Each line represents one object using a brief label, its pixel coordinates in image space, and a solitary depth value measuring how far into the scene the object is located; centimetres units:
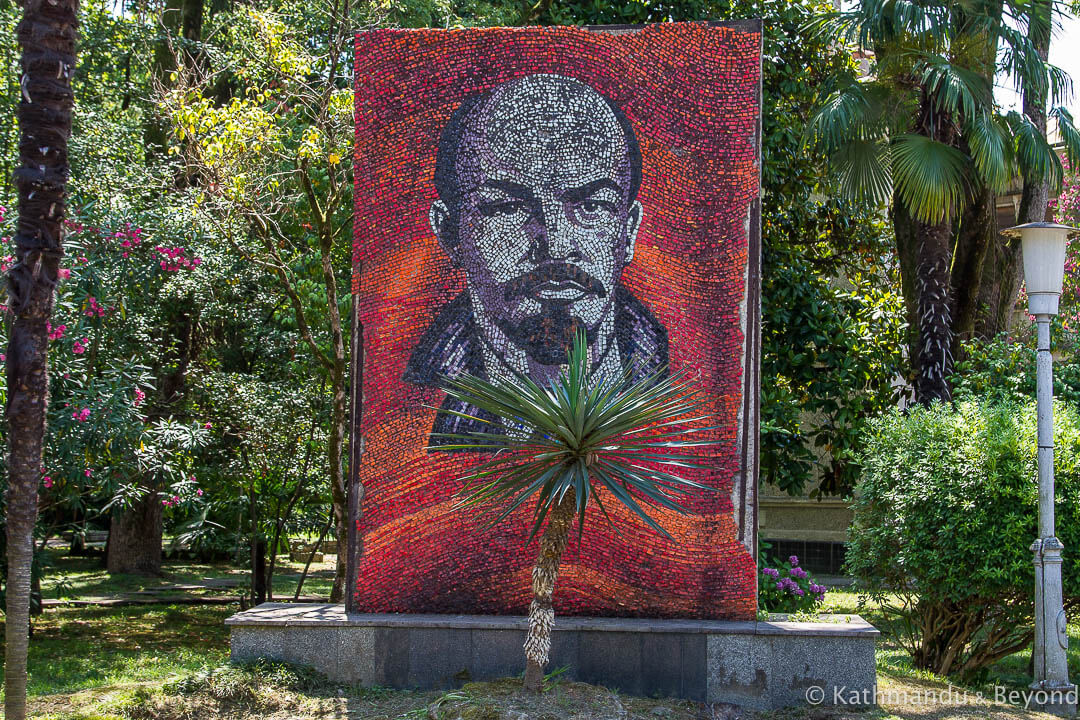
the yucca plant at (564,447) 703
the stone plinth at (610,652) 830
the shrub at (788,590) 1088
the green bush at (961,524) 905
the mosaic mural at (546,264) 895
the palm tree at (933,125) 1227
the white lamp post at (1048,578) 865
